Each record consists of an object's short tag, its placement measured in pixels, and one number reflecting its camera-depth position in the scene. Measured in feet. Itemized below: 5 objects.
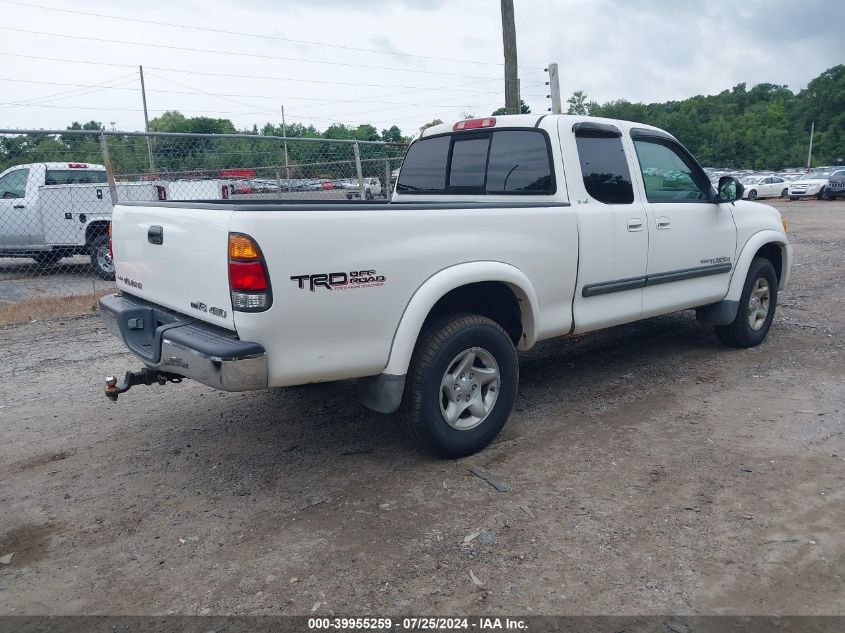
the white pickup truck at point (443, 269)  10.22
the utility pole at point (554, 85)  40.04
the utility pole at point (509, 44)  40.83
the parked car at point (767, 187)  108.99
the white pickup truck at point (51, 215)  36.68
